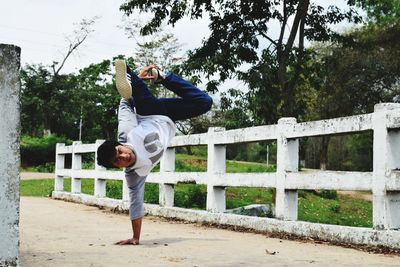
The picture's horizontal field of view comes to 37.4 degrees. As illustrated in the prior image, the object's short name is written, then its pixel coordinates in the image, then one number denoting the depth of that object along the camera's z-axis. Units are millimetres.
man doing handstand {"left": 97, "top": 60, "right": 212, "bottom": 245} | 5070
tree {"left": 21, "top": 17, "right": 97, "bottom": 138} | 50969
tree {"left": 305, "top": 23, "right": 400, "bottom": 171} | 31109
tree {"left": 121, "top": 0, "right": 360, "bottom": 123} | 12438
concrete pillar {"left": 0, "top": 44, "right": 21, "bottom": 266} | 3934
